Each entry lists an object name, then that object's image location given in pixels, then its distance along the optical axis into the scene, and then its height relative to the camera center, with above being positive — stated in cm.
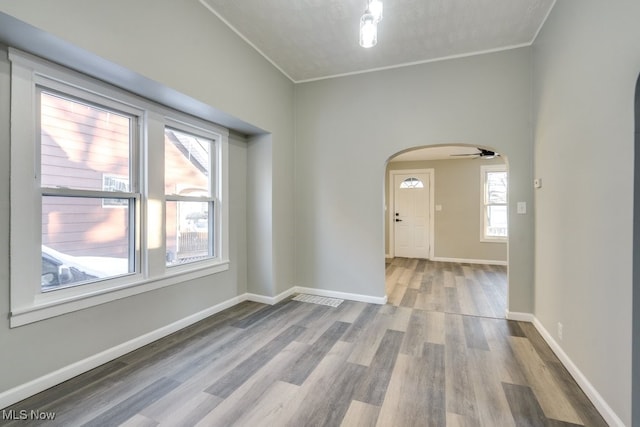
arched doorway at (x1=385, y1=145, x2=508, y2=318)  599 -14
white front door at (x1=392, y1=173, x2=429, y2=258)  724 -10
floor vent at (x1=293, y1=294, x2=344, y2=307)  372 -119
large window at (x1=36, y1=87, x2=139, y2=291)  200 +16
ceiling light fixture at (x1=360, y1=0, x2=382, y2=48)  174 +118
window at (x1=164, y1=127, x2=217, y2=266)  288 +17
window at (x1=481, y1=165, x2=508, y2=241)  657 +22
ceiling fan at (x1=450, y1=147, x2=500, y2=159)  541 +125
